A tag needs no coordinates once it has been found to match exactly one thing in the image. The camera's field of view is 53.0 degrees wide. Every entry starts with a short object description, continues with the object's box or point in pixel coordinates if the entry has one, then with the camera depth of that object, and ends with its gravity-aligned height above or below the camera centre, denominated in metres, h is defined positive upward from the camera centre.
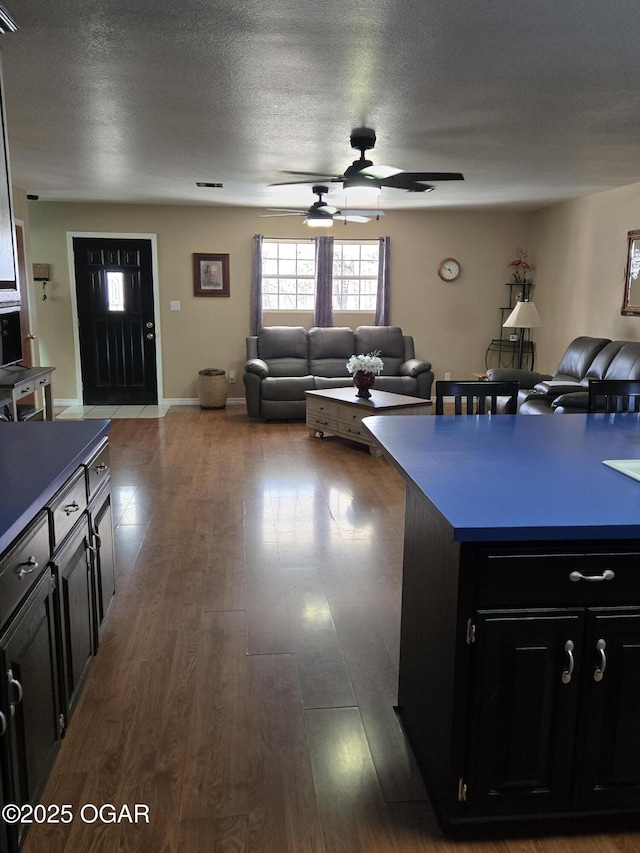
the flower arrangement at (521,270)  8.39 +0.42
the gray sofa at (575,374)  5.22 -0.69
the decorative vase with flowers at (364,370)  6.11 -0.65
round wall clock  8.40 +0.42
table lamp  7.34 -0.16
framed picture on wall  8.03 +0.30
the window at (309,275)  8.27 +0.33
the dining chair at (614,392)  2.94 -0.40
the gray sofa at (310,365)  7.20 -0.74
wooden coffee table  5.72 -0.97
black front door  7.88 -0.26
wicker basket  7.82 -1.07
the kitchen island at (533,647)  1.51 -0.83
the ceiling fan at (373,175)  4.02 +0.81
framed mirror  6.08 +0.25
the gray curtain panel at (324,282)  8.11 +0.23
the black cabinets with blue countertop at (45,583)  1.47 -0.80
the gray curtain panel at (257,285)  8.02 +0.19
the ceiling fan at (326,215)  5.55 +0.74
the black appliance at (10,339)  5.02 -0.33
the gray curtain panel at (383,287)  8.23 +0.18
